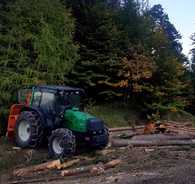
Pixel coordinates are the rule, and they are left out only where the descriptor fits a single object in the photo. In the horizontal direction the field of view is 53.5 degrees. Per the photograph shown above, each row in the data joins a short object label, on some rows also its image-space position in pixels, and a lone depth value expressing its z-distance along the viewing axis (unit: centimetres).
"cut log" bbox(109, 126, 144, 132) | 919
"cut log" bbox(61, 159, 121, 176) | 512
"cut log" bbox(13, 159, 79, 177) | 534
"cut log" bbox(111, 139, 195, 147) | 675
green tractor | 601
